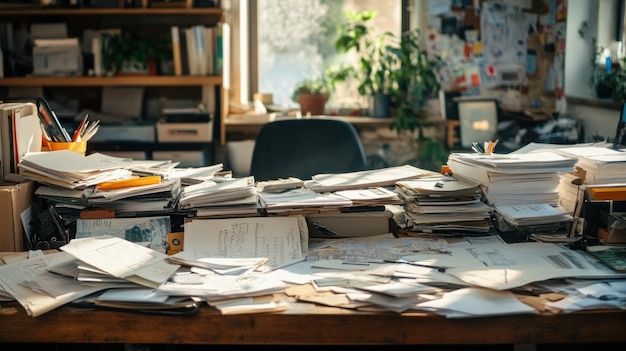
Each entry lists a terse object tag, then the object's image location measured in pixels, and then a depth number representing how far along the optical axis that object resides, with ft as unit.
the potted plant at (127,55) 14.67
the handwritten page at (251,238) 6.24
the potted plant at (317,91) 15.66
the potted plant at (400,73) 15.21
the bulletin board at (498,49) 15.66
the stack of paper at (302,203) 6.70
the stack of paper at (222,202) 6.68
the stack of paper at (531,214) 6.55
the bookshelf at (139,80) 14.39
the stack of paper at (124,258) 5.55
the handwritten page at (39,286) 5.29
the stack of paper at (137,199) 6.75
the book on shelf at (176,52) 14.43
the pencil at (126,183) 6.88
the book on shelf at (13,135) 6.97
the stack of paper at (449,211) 6.78
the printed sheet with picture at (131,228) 6.72
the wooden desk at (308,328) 5.11
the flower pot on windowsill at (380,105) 15.52
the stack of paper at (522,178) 6.79
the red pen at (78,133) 7.98
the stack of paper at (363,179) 7.25
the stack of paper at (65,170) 6.81
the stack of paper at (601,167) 6.70
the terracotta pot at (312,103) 15.64
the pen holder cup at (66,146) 7.78
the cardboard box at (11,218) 6.53
